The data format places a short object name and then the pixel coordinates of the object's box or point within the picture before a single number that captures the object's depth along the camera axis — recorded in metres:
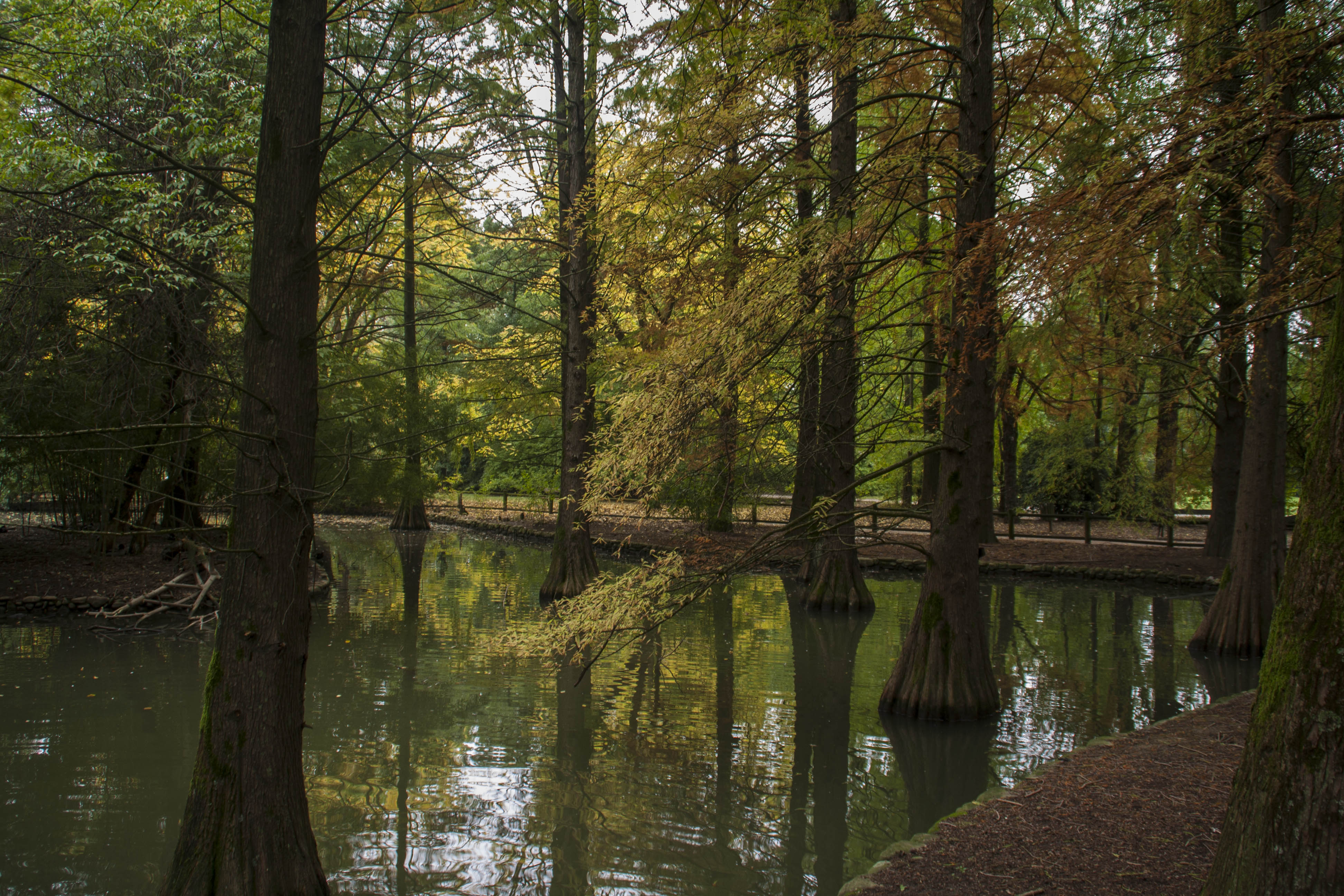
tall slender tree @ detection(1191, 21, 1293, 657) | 9.63
